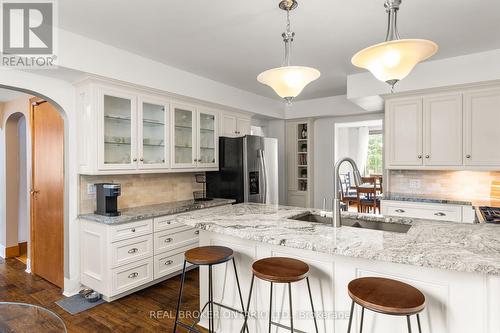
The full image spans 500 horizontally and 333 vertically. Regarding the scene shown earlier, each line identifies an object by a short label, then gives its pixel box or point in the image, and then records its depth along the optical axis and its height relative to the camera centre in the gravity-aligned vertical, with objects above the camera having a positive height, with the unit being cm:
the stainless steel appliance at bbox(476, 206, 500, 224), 257 -48
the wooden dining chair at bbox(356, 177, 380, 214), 598 -72
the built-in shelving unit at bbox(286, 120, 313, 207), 552 +9
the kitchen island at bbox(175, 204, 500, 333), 138 -57
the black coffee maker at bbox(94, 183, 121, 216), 284 -34
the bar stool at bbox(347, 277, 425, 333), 125 -61
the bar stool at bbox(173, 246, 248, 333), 190 -62
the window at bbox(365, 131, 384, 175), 925 +31
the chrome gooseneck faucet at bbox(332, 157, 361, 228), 197 -28
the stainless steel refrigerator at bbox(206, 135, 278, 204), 408 -10
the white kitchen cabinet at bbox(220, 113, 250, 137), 434 +63
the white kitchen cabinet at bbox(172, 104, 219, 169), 368 +37
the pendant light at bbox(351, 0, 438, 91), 148 +59
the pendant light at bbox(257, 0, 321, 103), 192 +60
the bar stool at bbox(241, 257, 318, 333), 160 -61
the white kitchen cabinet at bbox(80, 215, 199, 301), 274 -91
